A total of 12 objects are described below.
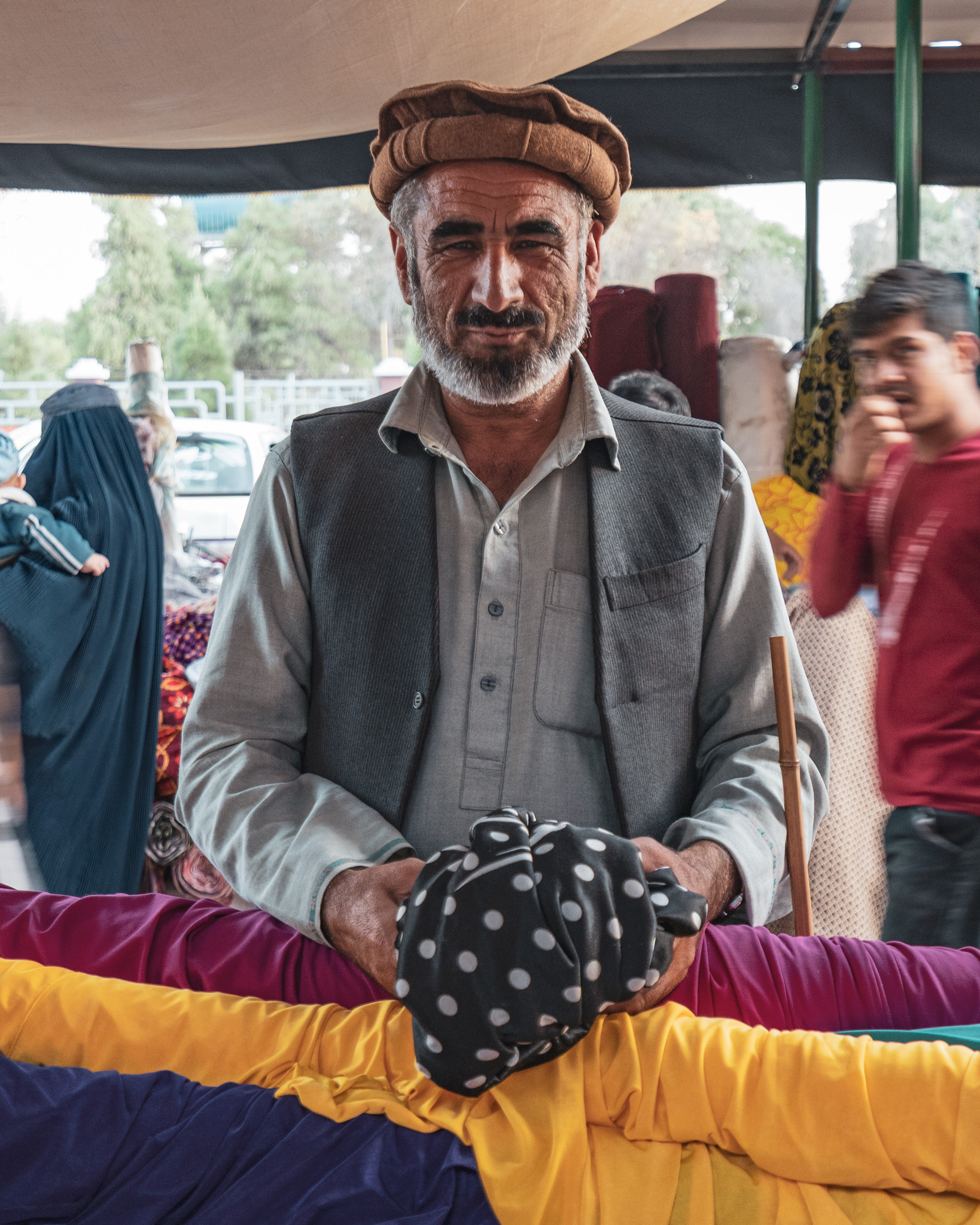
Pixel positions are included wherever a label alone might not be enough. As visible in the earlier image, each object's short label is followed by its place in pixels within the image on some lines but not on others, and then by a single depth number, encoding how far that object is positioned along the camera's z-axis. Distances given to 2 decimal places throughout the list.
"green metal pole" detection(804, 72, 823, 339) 2.75
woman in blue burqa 2.64
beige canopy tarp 1.81
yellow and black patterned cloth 2.07
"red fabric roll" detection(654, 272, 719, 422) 2.38
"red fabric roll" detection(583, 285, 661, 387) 2.36
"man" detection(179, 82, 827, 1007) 1.06
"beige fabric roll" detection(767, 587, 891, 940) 2.00
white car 5.30
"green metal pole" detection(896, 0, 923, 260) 2.10
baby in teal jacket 2.62
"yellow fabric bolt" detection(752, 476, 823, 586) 2.16
